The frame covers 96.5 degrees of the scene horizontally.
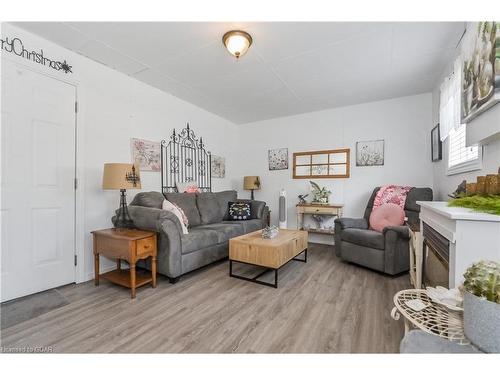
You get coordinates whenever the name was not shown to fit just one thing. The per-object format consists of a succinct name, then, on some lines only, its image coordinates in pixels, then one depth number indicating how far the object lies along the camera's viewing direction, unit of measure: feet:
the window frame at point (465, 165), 5.81
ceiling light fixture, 6.59
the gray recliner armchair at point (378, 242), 8.28
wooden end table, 6.75
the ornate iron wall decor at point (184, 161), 11.36
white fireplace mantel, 3.38
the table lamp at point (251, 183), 15.08
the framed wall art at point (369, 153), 12.19
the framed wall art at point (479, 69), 4.22
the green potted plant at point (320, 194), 13.21
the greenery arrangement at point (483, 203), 3.45
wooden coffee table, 7.52
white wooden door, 6.46
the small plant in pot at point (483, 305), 2.45
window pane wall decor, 13.19
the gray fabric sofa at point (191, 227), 7.59
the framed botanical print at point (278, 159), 15.06
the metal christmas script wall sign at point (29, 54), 6.47
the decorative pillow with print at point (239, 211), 12.55
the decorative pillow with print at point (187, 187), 11.75
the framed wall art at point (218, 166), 14.61
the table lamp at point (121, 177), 7.31
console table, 12.32
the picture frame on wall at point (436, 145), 9.46
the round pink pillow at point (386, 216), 9.45
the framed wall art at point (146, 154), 9.83
